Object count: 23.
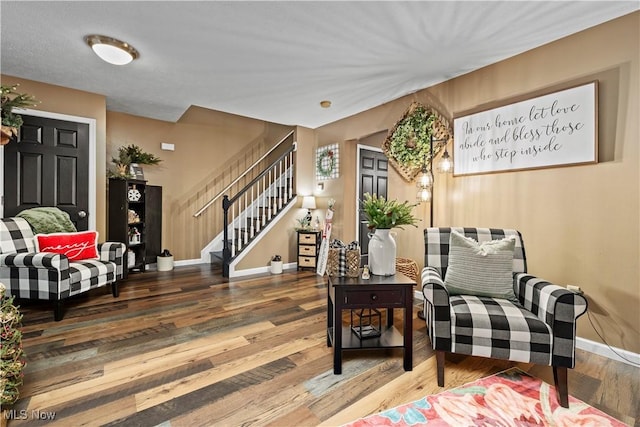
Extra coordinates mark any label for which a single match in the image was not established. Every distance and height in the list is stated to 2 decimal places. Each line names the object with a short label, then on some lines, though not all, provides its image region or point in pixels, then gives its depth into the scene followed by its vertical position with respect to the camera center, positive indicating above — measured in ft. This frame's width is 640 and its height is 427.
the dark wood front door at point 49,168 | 11.15 +1.64
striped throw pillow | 6.79 -1.30
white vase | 7.00 -0.94
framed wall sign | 7.59 +2.33
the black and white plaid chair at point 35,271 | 8.87 -1.90
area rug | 4.98 -3.48
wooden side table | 6.36 -1.87
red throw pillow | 10.07 -1.20
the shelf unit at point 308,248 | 15.98 -1.96
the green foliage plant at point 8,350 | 4.64 -2.27
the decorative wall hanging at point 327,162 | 15.96 +2.77
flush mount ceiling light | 8.28 +4.63
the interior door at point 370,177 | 16.46 +2.04
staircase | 14.83 +0.21
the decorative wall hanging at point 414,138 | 11.00 +2.93
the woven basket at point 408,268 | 10.93 -2.03
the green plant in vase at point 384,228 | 6.97 -0.37
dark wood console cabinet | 13.84 -0.43
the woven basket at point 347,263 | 6.88 -1.18
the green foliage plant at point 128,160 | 14.14 +2.51
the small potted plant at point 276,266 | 15.26 -2.80
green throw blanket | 10.53 -0.37
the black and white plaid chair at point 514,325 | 5.42 -2.15
